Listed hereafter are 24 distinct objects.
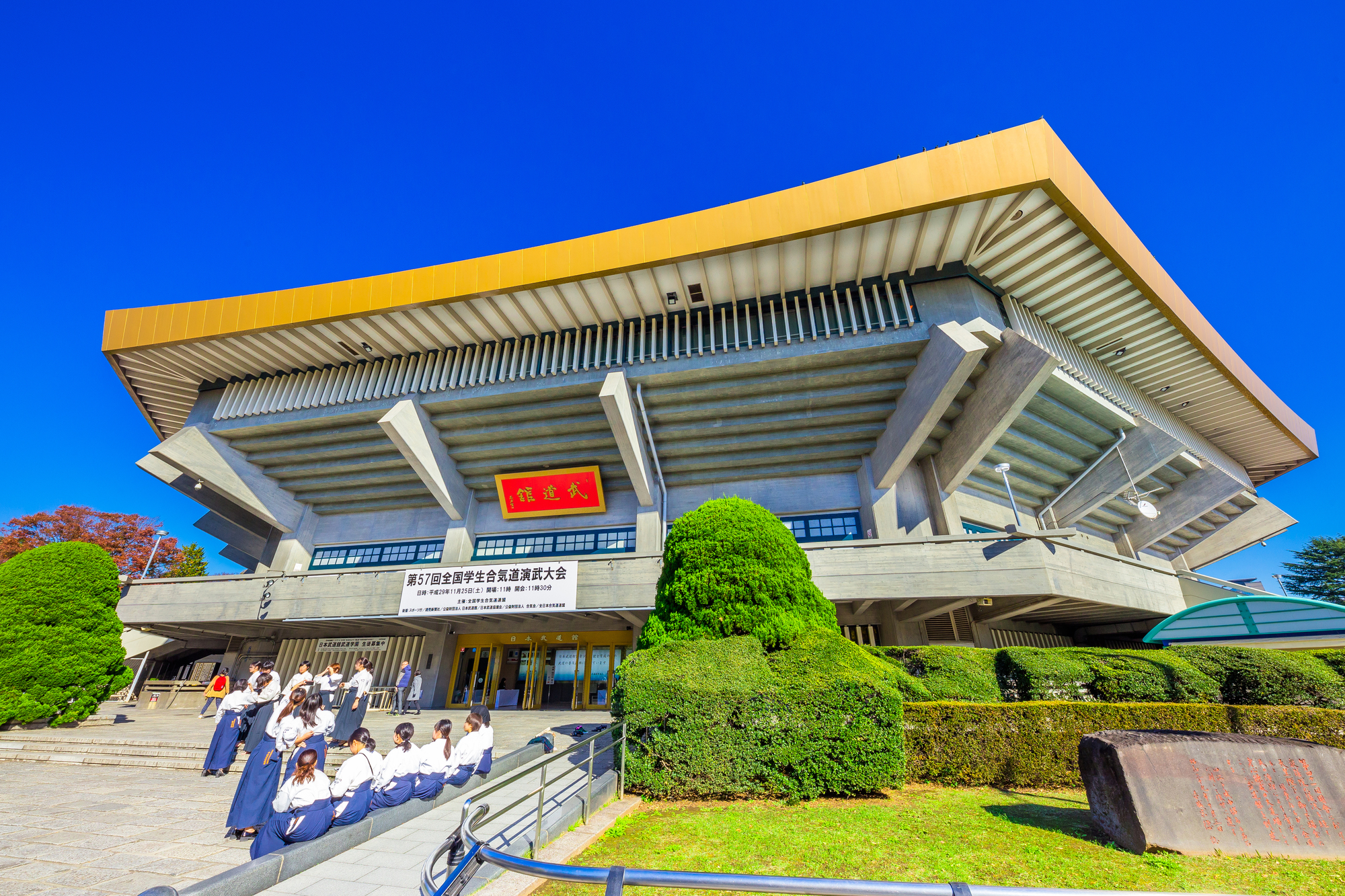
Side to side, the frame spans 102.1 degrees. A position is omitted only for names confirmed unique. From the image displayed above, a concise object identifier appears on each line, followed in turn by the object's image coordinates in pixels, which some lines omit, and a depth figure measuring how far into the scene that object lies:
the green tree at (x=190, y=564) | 34.56
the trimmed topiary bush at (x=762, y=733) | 6.68
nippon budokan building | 15.27
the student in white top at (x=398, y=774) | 6.02
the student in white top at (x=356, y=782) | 5.46
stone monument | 4.84
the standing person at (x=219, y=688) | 15.44
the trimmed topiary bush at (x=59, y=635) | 12.80
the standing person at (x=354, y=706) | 9.98
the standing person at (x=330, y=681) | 11.86
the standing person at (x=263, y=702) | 8.78
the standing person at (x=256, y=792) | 5.88
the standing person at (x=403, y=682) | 16.39
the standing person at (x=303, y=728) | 6.29
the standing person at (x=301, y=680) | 8.84
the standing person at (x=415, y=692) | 17.56
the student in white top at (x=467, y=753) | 7.12
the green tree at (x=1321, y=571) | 39.84
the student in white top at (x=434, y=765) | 6.62
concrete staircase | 10.04
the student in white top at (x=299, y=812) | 4.86
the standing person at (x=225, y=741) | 8.54
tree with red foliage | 32.75
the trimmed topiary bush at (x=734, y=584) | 8.38
